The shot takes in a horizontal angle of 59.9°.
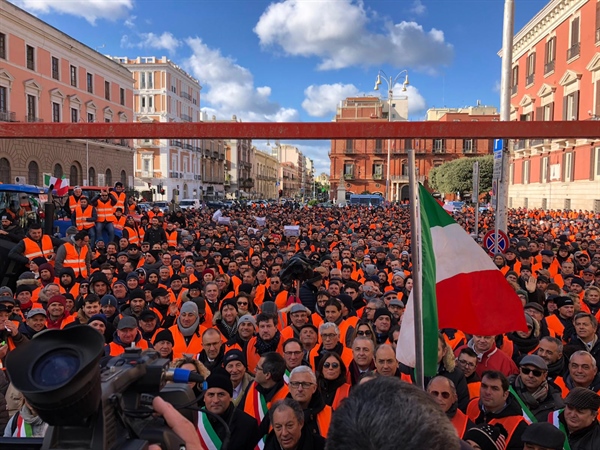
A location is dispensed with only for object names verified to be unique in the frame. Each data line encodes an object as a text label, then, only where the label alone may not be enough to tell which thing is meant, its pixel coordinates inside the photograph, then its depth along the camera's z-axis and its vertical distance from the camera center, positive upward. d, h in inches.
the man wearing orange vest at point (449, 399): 153.9 -57.5
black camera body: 57.7 -22.5
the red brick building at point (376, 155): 2773.1 +262.7
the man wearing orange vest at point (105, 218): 538.3 -16.4
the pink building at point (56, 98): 1230.3 +299.7
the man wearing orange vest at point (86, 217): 524.1 -15.1
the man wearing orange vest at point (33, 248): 383.9 -35.3
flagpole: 107.4 -13.5
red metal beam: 274.2 +40.1
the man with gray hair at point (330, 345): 213.0 -58.4
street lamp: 1374.3 +317.4
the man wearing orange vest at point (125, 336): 222.4 -57.7
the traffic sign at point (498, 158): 404.2 +37.3
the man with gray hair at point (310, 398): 158.4 -60.6
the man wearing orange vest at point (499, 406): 151.6 -60.4
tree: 2130.2 +124.7
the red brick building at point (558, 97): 1126.4 +276.0
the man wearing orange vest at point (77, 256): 388.2 -41.0
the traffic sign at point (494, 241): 412.8 -29.1
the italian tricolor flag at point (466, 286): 155.6 -24.4
